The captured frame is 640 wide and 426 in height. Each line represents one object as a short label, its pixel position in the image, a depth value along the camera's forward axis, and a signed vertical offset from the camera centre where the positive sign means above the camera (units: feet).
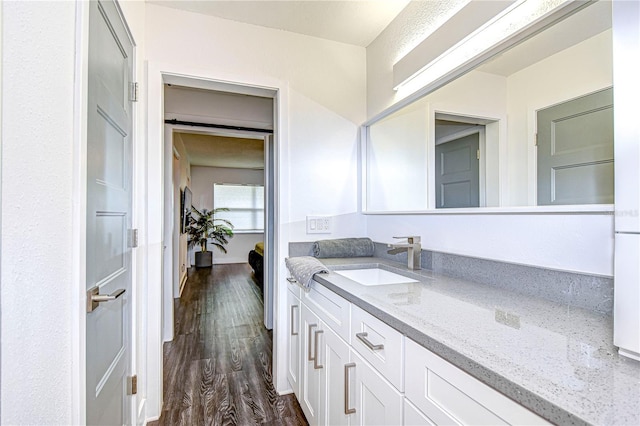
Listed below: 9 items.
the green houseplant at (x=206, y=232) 22.98 -1.36
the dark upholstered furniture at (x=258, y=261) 16.94 -2.64
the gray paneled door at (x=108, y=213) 3.55 +0.01
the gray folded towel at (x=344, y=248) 6.88 -0.73
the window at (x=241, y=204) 25.40 +0.82
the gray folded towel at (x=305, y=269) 5.27 -0.94
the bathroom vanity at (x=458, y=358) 1.80 -0.97
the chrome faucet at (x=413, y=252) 5.61 -0.65
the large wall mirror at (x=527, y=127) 3.19 +1.12
